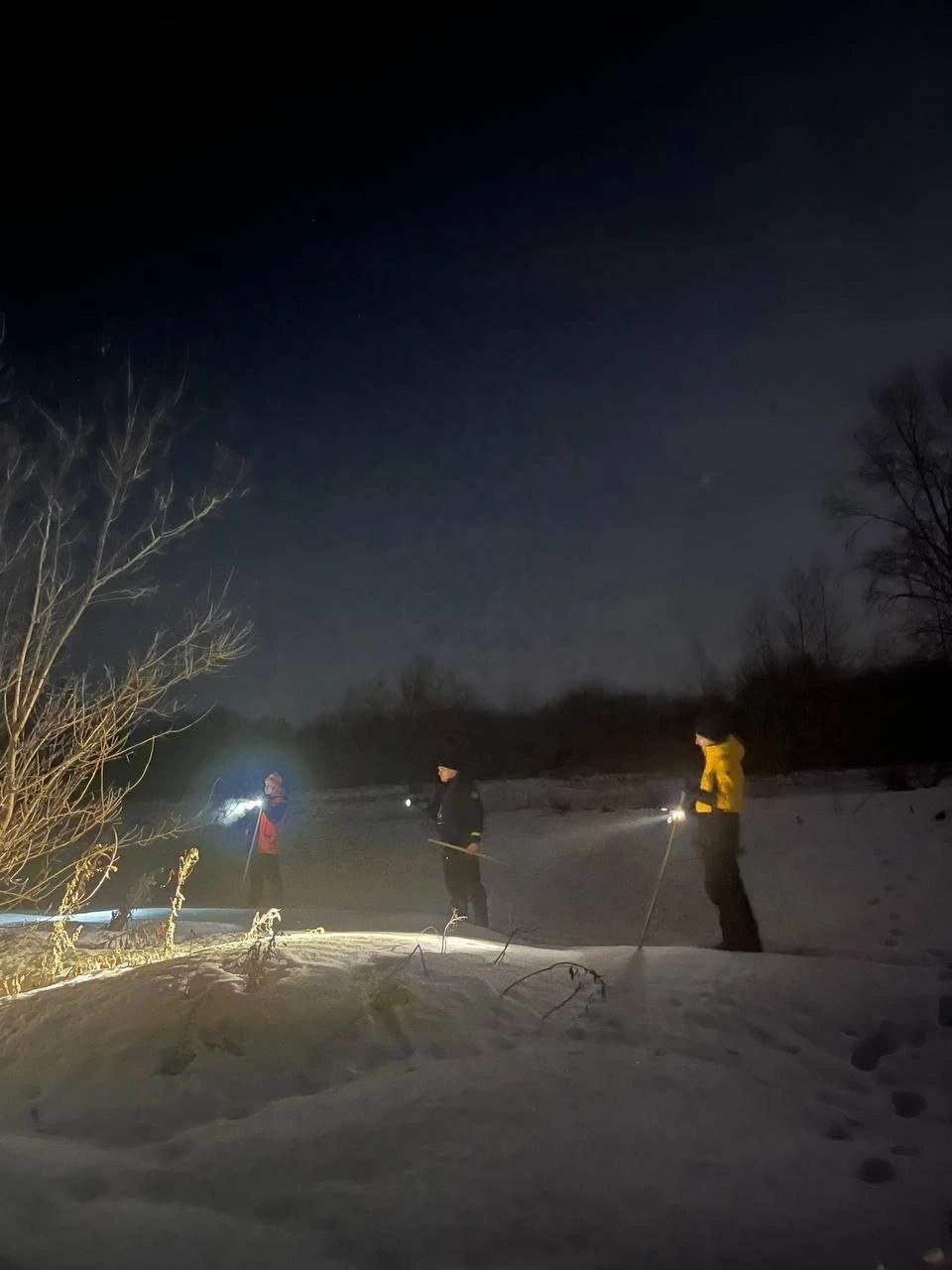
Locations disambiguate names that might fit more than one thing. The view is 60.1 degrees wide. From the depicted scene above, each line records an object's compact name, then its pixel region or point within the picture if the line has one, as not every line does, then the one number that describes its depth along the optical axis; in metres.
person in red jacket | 9.62
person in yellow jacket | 6.36
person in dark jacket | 9.38
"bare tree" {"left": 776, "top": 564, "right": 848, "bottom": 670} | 27.70
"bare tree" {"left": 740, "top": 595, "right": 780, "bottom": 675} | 28.81
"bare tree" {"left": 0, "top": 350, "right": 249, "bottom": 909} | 6.37
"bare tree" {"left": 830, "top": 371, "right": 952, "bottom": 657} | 21.75
